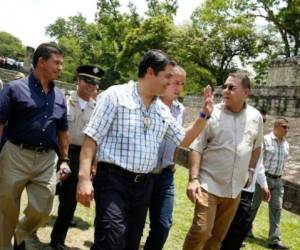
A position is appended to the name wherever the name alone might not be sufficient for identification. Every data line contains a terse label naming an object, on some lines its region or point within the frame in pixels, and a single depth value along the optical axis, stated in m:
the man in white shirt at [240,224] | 4.89
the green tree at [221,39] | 33.56
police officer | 5.07
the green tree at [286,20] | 34.16
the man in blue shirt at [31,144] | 4.12
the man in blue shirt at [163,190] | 4.21
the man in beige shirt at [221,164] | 4.20
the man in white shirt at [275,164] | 7.04
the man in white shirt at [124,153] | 3.09
